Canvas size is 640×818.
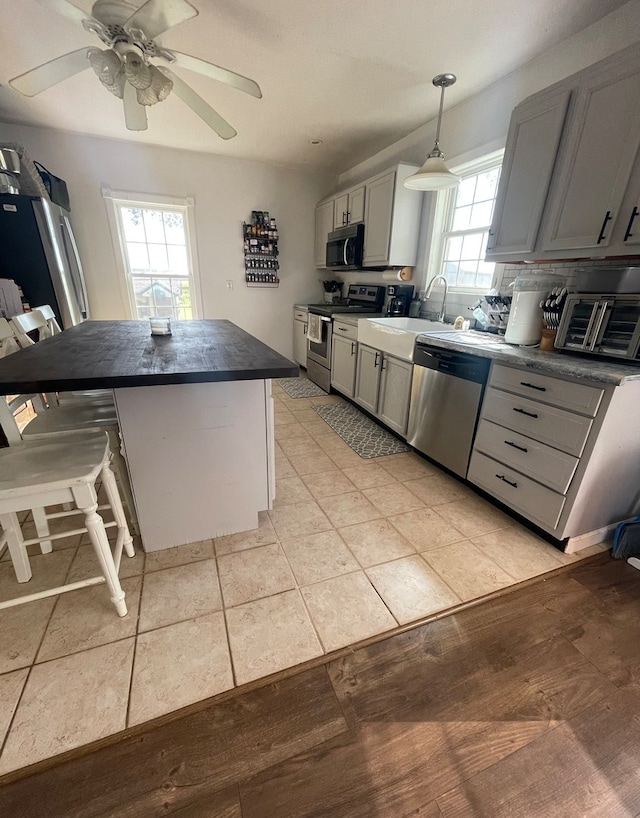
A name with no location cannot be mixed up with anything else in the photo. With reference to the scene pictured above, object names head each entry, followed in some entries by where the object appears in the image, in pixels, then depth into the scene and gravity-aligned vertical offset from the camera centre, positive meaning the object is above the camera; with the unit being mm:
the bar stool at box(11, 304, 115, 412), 1721 -342
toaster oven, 1563 -182
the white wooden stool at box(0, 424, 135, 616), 1092 -654
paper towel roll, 3463 +65
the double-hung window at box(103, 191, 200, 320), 3957 +223
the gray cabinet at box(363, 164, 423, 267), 3105 +559
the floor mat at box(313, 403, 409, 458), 2782 -1281
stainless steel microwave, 3704 +344
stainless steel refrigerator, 2803 +155
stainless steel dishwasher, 2096 -762
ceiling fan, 1325 +914
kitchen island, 1256 -576
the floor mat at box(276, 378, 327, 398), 3990 -1266
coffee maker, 3389 -172
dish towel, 3977 -566
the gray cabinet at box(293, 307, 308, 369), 4591 -756
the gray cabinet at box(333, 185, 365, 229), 3643 +764
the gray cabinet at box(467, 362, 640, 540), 1521 -772
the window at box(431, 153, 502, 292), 2689 +437
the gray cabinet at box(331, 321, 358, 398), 3386 -768
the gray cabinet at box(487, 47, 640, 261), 1543 +567
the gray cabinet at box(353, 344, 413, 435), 2721 -861
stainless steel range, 3807 -453
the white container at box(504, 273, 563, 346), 1964 -178
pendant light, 2100 +618
